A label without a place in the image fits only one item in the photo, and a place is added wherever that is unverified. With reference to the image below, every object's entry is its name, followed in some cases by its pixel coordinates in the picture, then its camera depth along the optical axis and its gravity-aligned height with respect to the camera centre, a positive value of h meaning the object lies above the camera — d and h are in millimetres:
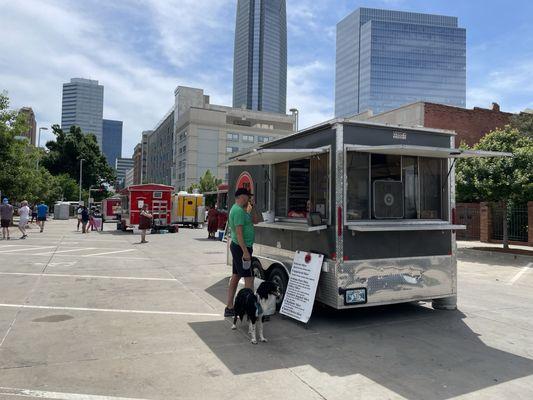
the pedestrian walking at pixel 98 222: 28172 -1153
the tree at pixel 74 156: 59719 +6745
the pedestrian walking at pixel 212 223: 21016 -804
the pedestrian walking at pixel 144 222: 18625 -724
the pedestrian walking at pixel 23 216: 19859 -612
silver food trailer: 5867 -37
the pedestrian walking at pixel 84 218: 25122 -815
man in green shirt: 5883 -499
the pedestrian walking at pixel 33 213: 38000 -869
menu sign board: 5871 -1094
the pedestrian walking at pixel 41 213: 24047 -528
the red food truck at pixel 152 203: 24422 +147
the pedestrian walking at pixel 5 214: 18594 -482
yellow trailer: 30672 -213
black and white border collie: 5172 -1220
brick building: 28484 +6414
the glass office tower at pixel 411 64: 118188 +40005
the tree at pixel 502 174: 14383 +1265
